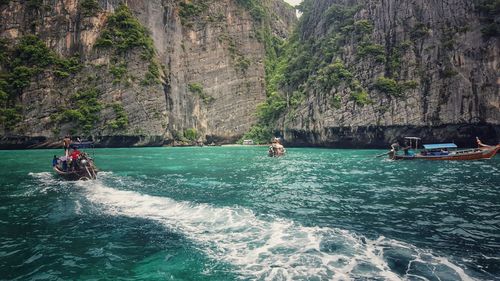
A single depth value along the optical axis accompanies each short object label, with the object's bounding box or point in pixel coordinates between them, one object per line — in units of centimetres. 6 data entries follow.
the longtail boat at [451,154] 2780
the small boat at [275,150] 3624
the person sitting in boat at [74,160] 1928
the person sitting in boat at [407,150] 2942
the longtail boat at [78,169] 1892
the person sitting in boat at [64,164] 2003
